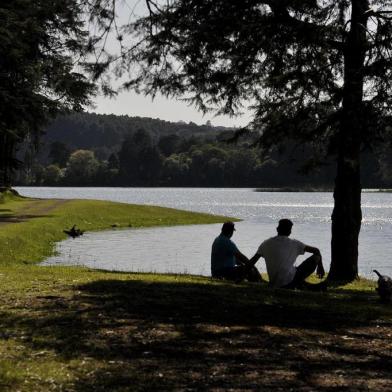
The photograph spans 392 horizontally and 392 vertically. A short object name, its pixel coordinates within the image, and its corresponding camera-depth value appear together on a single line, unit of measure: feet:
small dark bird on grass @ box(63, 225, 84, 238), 126.07
